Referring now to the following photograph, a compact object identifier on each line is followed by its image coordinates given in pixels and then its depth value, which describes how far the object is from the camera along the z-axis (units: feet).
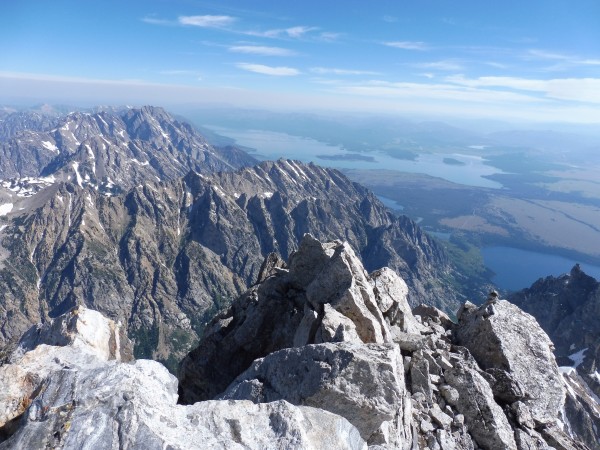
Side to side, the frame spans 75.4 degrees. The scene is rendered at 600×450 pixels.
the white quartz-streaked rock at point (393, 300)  92.99
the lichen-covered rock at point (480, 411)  63.26
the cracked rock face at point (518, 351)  79.05
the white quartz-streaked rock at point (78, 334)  63.49
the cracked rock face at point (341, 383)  48.03
